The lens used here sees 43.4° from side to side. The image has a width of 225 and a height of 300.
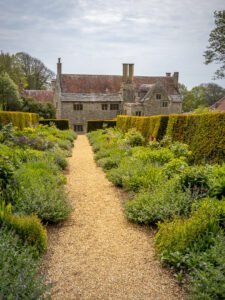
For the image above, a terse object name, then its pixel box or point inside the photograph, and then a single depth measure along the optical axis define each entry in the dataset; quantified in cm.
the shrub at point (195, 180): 529
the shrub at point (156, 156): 882
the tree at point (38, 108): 3431
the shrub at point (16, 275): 243
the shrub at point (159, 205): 484
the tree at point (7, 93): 2992
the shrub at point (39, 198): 496
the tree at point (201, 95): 5450
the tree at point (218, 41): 2512
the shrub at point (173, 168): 651
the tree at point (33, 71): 4938
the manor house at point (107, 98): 3612
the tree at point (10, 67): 3462
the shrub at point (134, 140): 1375
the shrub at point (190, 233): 361
